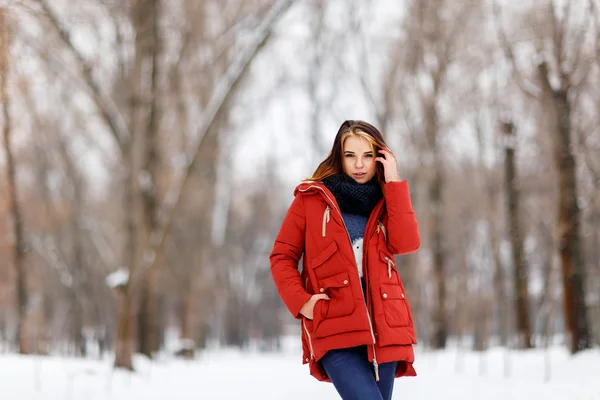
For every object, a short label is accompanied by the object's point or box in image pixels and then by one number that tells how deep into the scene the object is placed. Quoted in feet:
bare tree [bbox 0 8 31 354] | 58.08
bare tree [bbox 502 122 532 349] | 49.73
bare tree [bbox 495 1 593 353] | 35.55
